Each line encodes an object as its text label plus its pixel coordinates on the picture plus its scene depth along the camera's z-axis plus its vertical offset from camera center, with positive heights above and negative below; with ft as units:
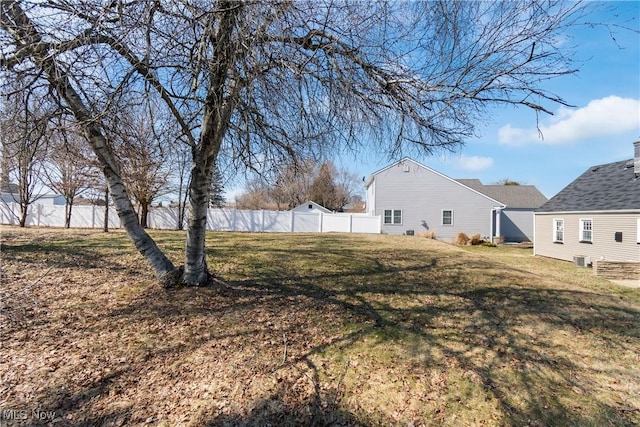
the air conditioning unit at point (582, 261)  40.82 -4.81
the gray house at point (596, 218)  37.65 +0.89
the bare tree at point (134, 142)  15.29 +5.08
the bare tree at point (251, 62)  10.71 +5.96
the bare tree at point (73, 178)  42.87 +6.33
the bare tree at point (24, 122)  13.58 +4.43
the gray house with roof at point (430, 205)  70.85 +4.10
